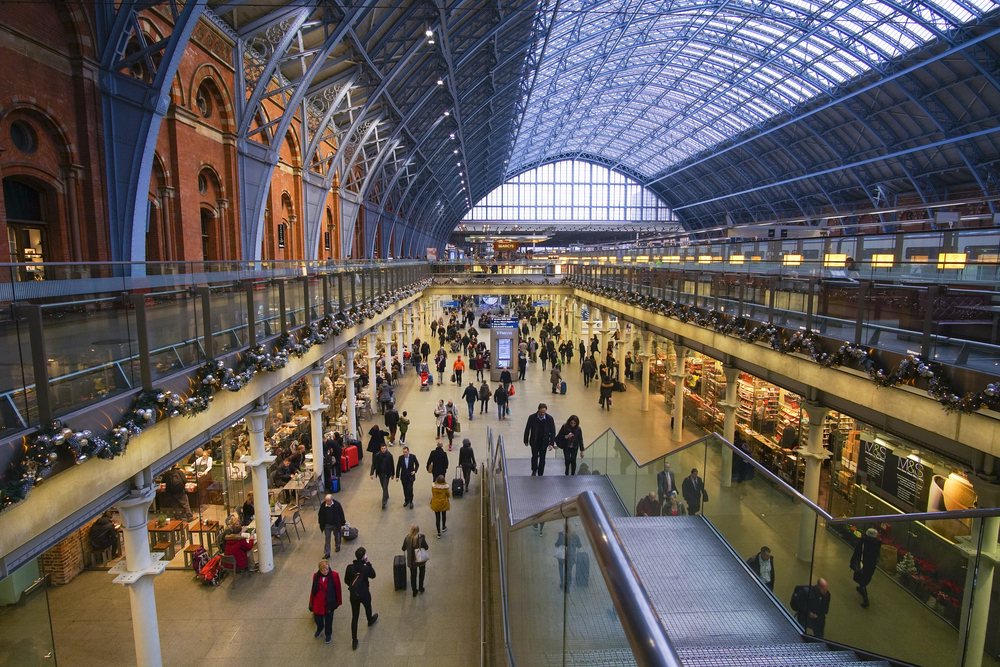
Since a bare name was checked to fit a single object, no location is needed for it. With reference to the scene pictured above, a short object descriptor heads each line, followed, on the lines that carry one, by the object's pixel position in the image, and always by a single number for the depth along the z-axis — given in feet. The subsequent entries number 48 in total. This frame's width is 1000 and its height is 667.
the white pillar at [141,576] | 18.43
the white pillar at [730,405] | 38.45
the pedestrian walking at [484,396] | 60.90
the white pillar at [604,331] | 83.71
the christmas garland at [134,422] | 12.20
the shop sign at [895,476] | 27.20
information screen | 72.02
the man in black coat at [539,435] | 34.24
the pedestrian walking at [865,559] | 11.78
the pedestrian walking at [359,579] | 24.20
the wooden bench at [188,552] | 30.55
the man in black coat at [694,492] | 18.57
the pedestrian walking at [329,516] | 31.01
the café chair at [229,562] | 29.12
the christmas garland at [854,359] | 17.03
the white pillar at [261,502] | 29.04
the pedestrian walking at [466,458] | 38.96
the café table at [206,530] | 32.01
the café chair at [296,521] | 34.30
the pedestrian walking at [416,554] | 27.50
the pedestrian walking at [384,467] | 37.37
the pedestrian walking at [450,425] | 49.57
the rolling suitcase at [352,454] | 45.09
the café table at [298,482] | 37.63
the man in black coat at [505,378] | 59.26
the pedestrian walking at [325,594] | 23.63
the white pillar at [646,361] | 60.03
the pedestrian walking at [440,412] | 51.99
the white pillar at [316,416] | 37.11
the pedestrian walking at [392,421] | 49.26
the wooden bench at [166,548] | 30.91
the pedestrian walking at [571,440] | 34.96
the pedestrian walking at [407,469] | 36.09
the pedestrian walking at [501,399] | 57.72
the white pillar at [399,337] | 79.25
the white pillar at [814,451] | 27.14
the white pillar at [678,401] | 51.37
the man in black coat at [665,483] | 20.62
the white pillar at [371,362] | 59.47
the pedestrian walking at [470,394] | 57.21
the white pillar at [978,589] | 9.30
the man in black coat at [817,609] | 12.53
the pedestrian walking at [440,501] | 33.01
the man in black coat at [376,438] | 42.52
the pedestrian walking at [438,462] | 35.96
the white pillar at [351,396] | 45.50
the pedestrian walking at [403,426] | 48.67
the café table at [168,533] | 31.50
